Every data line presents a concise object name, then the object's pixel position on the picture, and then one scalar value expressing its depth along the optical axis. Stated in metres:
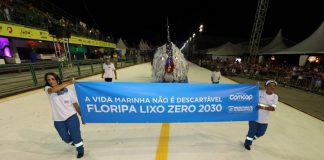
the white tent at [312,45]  11.66
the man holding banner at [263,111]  3.47
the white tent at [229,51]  23.26
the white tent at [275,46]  18.27
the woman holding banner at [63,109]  3.09
